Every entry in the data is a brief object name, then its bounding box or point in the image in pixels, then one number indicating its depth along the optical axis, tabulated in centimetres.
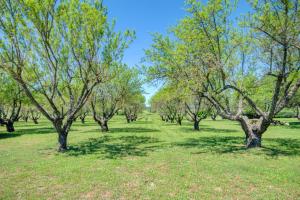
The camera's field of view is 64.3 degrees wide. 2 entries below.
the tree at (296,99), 3200
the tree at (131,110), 3917
